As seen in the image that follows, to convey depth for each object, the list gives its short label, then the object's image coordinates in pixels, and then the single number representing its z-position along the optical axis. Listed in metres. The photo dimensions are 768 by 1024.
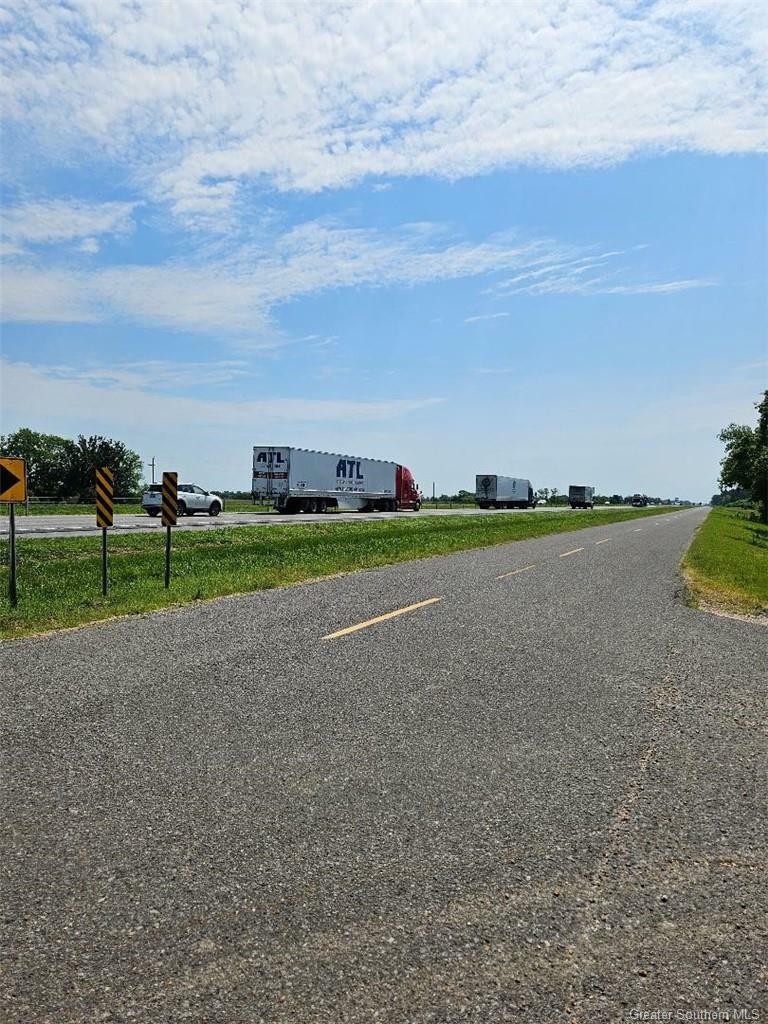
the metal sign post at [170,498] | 15.84
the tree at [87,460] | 86.19
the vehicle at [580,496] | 108.56
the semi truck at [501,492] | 83.69
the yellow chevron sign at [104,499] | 13.73
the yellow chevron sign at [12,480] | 11.09
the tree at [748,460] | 54.50
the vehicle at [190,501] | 42.19
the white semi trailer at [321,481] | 49.06
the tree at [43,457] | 90.88
